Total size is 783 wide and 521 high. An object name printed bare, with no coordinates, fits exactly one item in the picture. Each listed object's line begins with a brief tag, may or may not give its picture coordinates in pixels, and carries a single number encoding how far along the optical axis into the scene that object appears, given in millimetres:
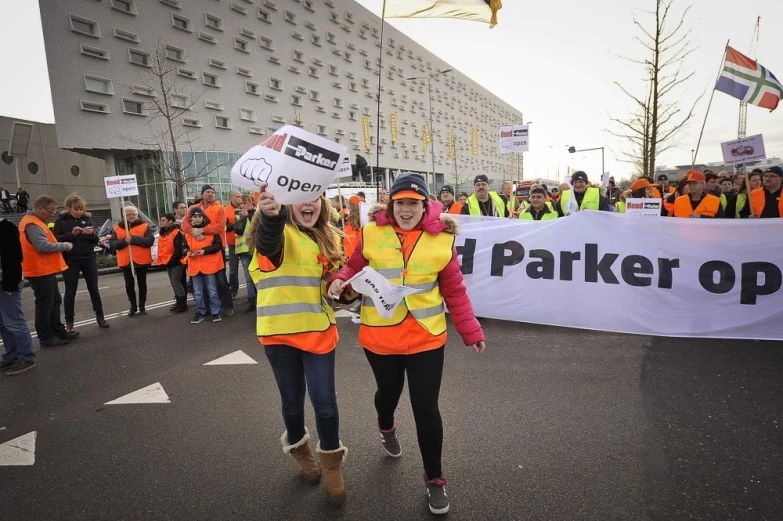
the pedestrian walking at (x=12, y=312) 4836
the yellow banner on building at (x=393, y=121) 50531
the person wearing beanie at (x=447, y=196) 9313
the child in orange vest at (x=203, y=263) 6969
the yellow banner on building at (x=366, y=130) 45875
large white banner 5176
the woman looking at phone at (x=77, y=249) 6707
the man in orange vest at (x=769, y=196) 6496
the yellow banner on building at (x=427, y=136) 55369
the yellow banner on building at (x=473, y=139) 74688
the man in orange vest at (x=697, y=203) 6809
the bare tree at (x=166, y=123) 25334
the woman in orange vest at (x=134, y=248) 7777
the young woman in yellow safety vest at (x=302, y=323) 2443
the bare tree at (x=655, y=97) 12486
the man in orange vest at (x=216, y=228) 7039
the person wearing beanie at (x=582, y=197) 7469
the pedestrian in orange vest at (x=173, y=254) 7711
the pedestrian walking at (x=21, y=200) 23658
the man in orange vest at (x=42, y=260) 5691
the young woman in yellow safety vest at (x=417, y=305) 2438
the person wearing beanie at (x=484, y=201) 7714
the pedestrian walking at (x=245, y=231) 7707
